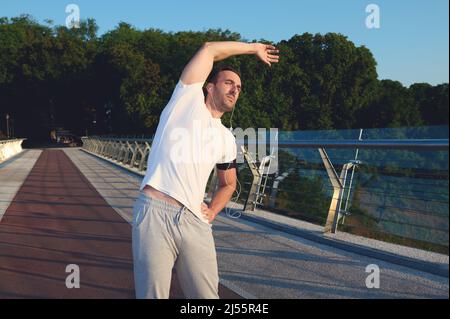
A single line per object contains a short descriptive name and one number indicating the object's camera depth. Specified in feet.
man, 9.76
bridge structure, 17.94
